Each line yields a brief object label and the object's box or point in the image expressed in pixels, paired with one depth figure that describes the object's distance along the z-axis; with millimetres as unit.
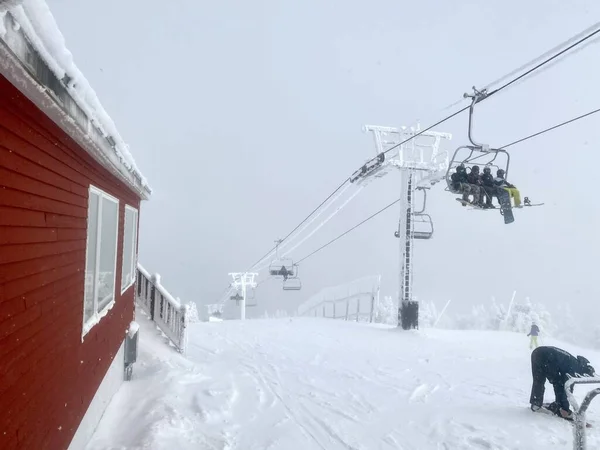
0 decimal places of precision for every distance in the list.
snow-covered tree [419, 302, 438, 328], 59100
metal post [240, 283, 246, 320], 29959
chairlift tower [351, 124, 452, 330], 15844
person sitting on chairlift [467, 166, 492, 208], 9141
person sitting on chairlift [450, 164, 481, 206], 9148
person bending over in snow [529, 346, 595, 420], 6012
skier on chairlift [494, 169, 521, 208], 9047
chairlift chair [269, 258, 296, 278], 28312
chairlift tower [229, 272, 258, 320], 32875
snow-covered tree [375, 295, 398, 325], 55156
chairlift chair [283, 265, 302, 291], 26906
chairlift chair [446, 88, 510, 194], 7725
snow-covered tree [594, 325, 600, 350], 46094
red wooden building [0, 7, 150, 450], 2252
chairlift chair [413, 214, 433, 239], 15734
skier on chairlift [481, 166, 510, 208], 9047
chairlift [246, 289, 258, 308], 33094
